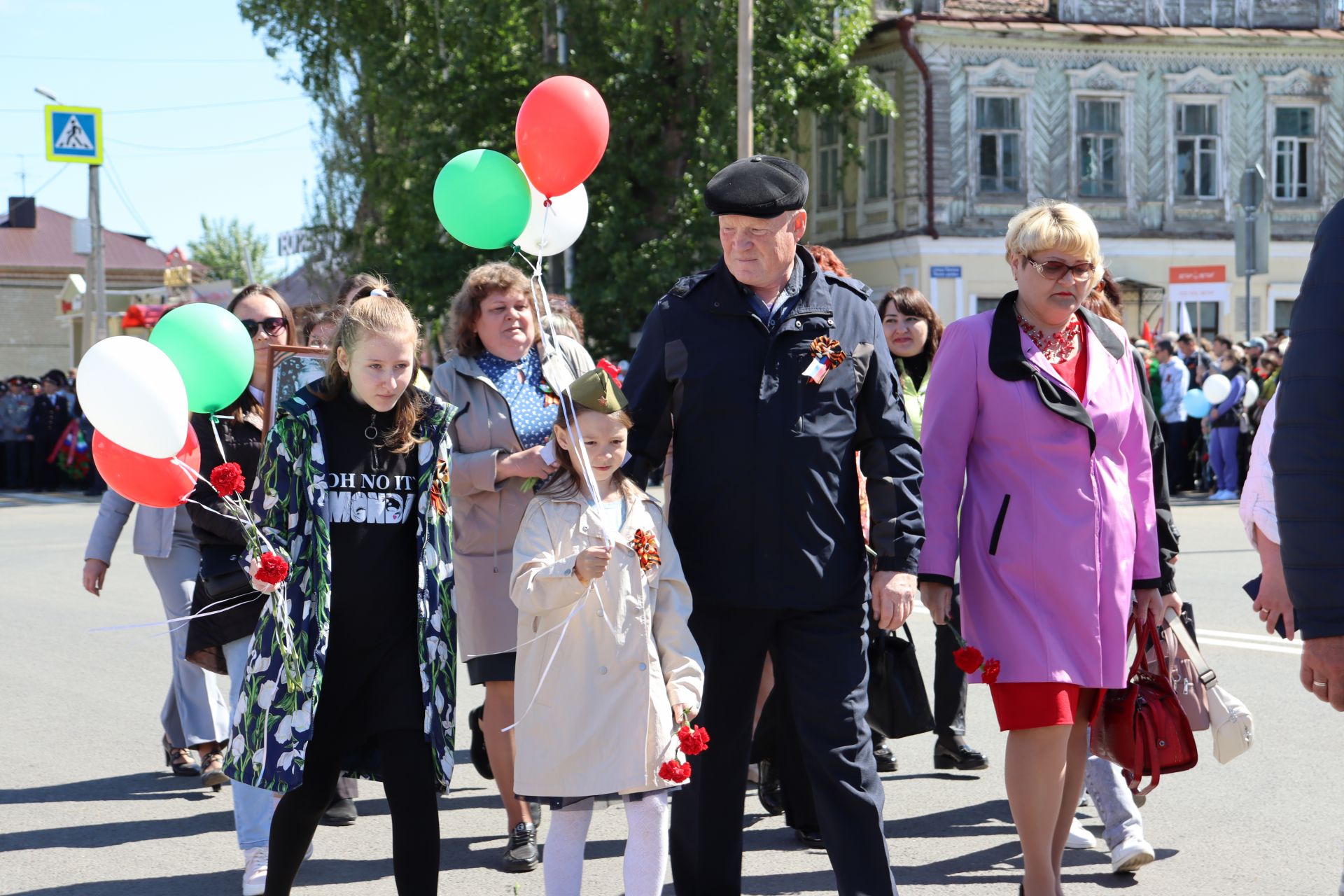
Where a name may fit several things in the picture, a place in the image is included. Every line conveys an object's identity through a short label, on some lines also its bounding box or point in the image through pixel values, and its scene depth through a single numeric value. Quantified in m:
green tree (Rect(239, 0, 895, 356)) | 26.77
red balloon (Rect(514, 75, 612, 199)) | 4.84
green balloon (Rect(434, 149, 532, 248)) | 4.95
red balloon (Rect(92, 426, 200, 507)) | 4.70
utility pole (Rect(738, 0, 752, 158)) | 22.45
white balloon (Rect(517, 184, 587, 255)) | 5.11
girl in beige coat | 4.10
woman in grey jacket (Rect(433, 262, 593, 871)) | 5.50
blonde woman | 4.37
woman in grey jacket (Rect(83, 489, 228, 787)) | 6.67
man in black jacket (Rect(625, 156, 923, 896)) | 4.18
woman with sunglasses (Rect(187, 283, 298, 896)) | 5.67
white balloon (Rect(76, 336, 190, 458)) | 4.49
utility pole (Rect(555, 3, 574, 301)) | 27.55
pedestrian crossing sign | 27.33
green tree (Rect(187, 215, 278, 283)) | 90.44
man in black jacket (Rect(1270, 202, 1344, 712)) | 2.84
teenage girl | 4.29
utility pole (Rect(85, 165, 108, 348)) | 30.77
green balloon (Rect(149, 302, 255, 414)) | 5.04
